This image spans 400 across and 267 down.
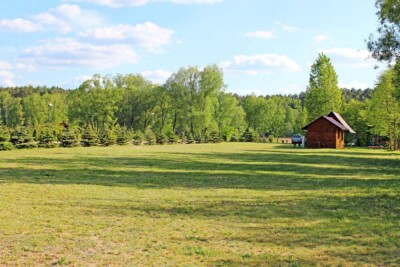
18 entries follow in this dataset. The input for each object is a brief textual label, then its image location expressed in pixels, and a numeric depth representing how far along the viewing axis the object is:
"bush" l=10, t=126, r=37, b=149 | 37.72
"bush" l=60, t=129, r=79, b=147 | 44.00
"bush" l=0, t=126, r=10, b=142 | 35.50
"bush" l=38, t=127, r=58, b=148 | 41.22
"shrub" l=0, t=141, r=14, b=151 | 35.47
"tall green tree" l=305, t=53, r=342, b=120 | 55.44
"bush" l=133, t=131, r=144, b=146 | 58.41
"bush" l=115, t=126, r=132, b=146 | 54.19
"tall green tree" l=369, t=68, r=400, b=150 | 43.03
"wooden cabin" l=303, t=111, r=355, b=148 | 51.13
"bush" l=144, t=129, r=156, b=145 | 59.53
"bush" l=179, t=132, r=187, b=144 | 66.75
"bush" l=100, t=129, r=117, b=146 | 50.69
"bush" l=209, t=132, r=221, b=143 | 70.43
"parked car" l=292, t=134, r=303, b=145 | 58.84
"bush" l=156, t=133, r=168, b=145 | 61.47
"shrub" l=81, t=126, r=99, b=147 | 47.84
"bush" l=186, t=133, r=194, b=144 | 68.00
